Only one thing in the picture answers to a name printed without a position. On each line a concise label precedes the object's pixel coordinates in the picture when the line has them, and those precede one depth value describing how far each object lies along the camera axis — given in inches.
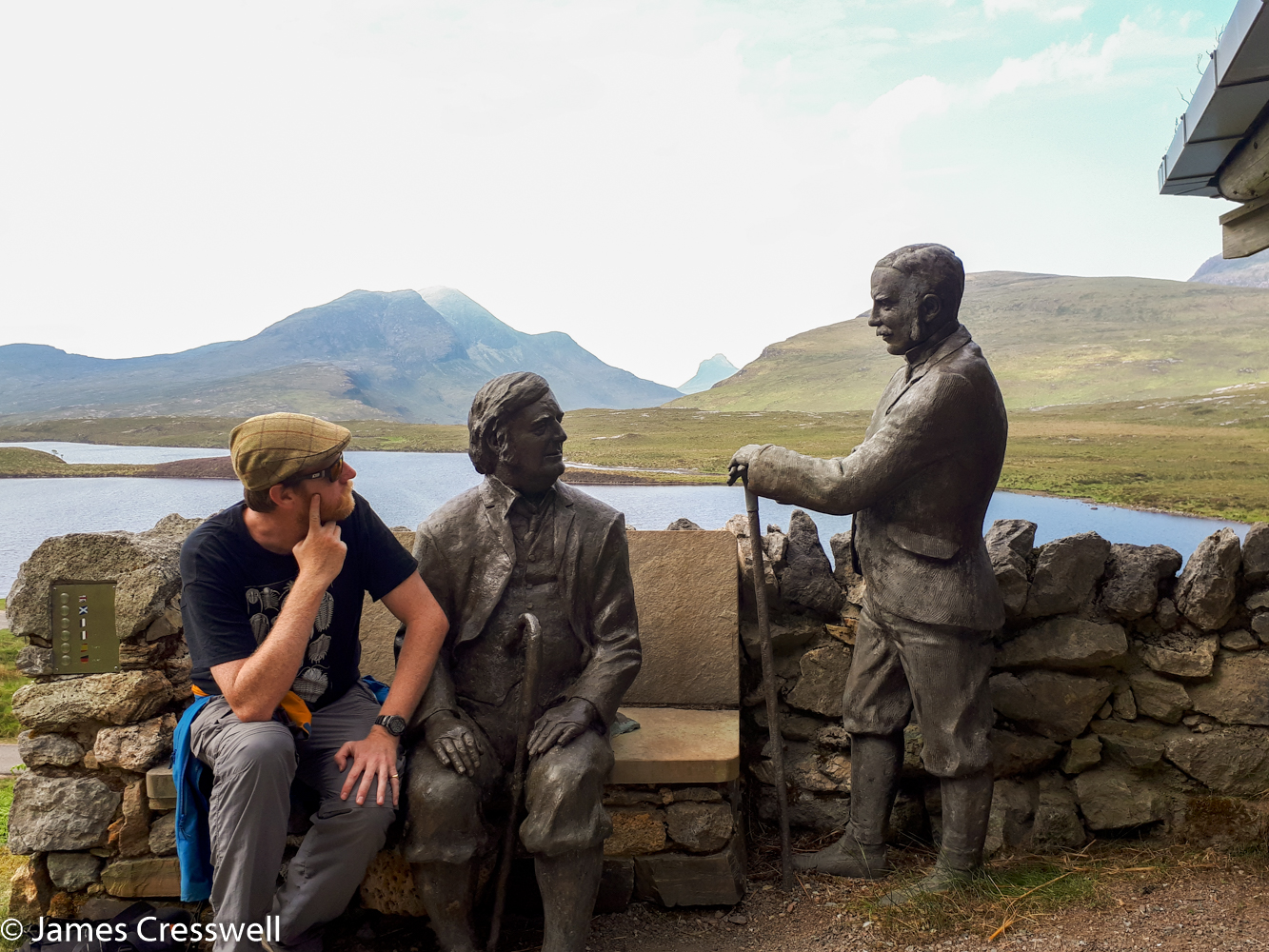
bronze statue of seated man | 92.3
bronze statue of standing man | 102.5
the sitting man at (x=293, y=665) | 82.4
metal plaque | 116.4
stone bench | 108.4
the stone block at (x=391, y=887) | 106.0
